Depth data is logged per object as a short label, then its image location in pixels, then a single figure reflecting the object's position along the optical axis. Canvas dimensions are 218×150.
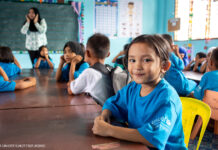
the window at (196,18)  4.00
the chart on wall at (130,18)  5.58
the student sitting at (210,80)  1.83
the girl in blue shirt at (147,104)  0.60
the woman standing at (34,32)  3.94
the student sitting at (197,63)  3.19
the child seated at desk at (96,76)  1.38
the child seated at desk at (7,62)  2.34
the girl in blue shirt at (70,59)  2.04
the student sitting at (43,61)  3.44
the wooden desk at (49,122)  0.56
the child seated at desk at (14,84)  1.33
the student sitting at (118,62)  3.23
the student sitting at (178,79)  2.27
